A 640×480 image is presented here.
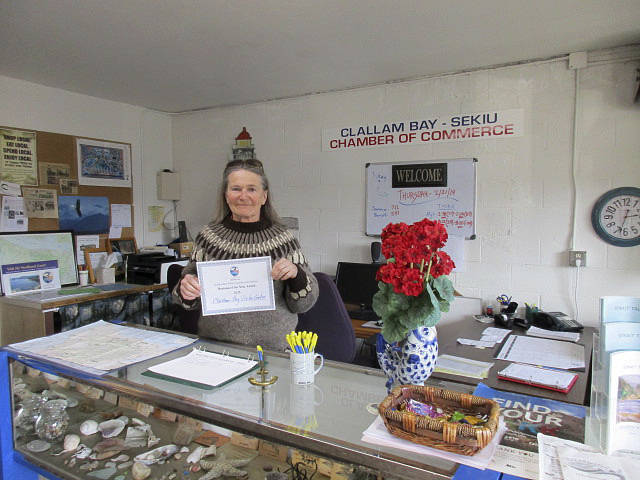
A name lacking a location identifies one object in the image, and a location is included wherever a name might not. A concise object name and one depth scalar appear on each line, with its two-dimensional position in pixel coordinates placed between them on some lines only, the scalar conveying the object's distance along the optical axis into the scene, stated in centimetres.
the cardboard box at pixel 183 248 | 447
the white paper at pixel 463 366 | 181
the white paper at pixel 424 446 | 80
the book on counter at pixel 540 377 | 165
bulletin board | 370
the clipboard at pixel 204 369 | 121
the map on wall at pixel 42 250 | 332
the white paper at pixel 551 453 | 77
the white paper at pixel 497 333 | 246
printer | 373
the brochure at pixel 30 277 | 319
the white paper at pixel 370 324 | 304
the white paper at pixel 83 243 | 399
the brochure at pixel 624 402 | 83
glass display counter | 92
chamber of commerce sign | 319
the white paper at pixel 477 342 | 229
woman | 175
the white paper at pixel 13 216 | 349
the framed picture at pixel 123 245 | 424
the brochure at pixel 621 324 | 86
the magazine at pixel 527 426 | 80
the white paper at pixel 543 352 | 196
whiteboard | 335
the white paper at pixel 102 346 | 135
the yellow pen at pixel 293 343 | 119
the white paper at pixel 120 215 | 429
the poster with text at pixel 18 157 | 348
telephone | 268
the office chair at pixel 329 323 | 235
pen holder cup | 118
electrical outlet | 297
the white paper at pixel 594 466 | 76
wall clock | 281
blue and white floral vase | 99
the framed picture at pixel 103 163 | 404
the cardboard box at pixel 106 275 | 381
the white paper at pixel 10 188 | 347
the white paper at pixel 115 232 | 427
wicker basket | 80
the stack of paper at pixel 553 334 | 244
